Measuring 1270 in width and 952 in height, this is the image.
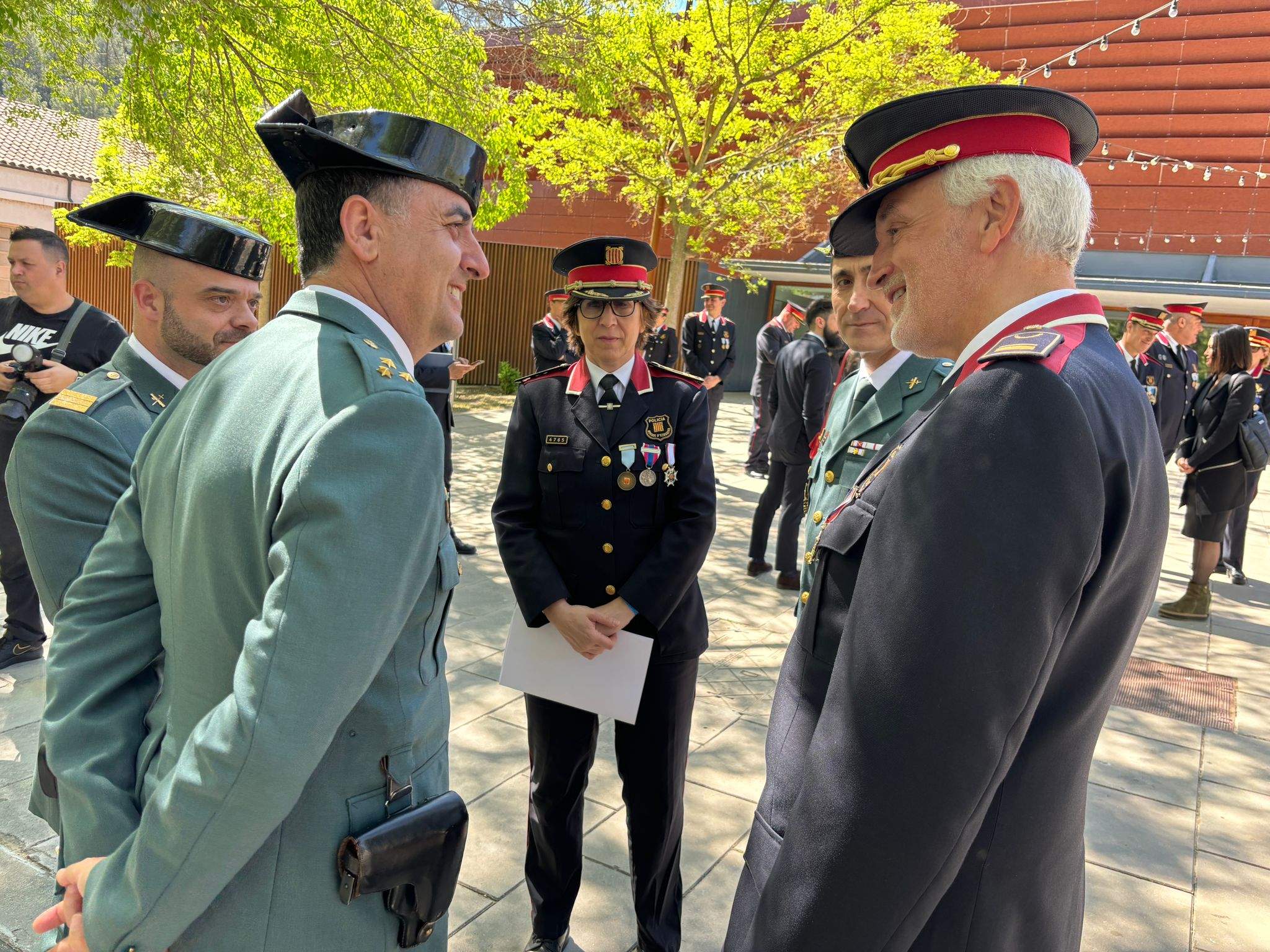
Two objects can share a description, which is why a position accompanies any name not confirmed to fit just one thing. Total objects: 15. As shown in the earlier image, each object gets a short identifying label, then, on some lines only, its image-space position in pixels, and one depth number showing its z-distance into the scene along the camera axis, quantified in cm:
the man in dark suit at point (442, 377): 666
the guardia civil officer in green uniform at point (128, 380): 197
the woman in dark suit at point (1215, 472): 677
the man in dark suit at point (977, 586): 98
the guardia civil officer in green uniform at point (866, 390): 276
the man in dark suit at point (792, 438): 685
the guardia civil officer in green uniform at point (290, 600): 109
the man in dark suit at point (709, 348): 1230
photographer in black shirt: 446
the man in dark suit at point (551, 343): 975
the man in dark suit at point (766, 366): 988
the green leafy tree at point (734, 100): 1220
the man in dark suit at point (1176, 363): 841
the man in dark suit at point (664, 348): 1064
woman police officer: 264
